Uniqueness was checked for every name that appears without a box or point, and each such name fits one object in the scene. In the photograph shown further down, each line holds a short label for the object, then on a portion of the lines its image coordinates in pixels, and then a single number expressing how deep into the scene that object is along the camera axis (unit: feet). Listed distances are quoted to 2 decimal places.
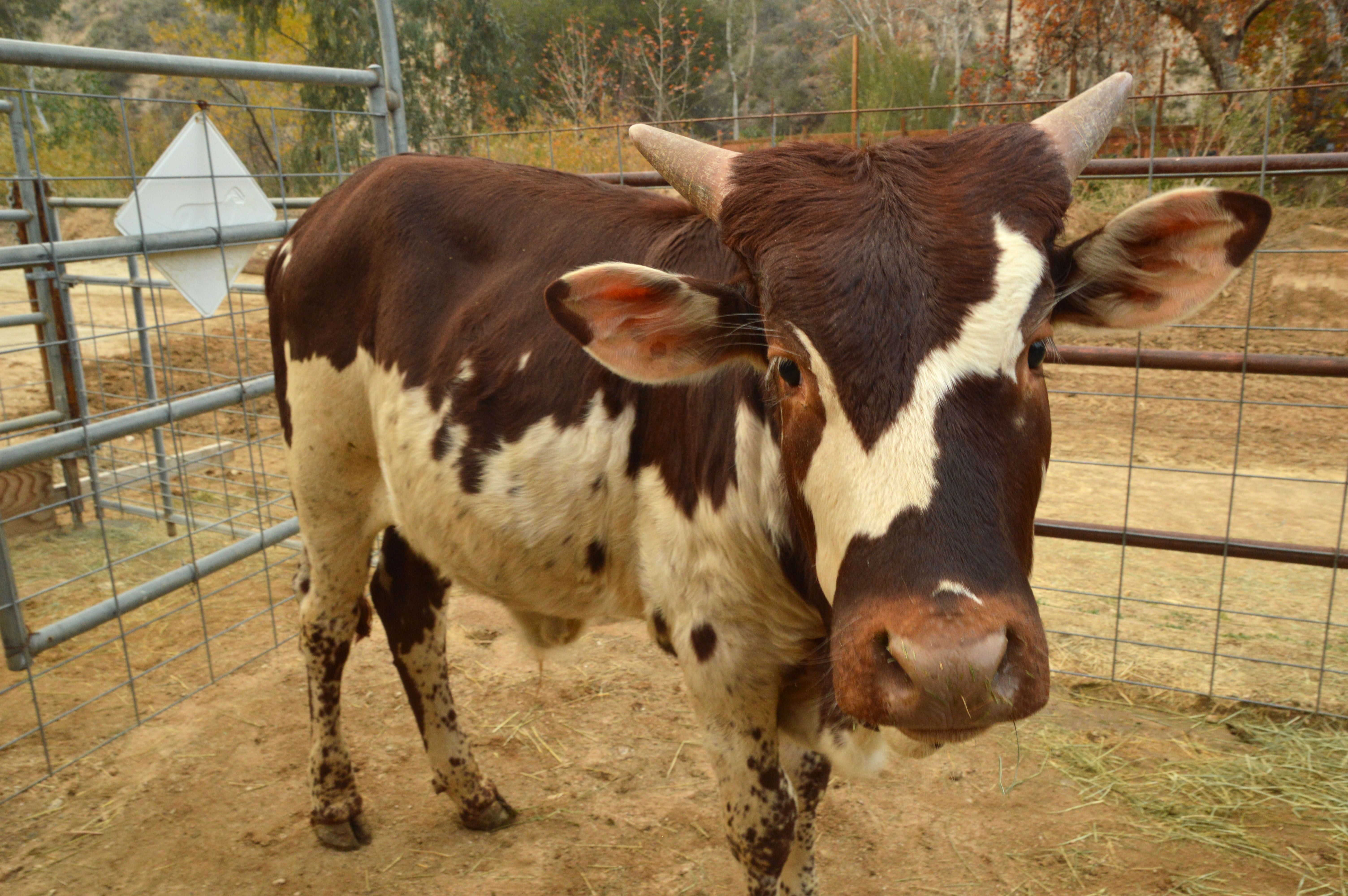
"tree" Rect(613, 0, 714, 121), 74.84
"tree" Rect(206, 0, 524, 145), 62.49
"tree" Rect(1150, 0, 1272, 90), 45.11
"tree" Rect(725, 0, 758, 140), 95.14
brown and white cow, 5.07
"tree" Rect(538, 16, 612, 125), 67.00
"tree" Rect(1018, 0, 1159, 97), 50.14
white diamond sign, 12.35
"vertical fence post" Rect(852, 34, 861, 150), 27.32
